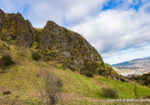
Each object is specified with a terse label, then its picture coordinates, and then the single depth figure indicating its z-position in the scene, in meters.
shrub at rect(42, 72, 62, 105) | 11.98
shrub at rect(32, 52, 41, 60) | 59.59
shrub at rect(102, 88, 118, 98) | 38.47
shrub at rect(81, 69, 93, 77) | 60.97
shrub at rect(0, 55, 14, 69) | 41.61
